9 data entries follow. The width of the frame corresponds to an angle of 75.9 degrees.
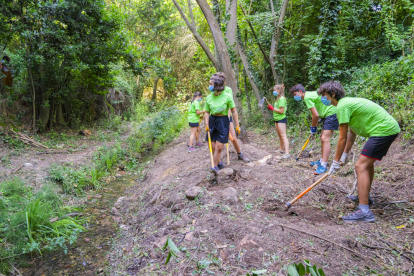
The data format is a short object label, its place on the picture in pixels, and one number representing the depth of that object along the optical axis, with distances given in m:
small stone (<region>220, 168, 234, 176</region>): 4.65
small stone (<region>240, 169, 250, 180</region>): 4.61
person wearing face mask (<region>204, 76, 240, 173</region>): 4.71
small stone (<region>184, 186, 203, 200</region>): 4.07
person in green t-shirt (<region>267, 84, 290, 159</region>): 6.01
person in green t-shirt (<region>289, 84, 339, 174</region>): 5.06
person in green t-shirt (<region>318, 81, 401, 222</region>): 3.11
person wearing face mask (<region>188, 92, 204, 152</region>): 7.62
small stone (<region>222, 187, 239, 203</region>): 3.79
